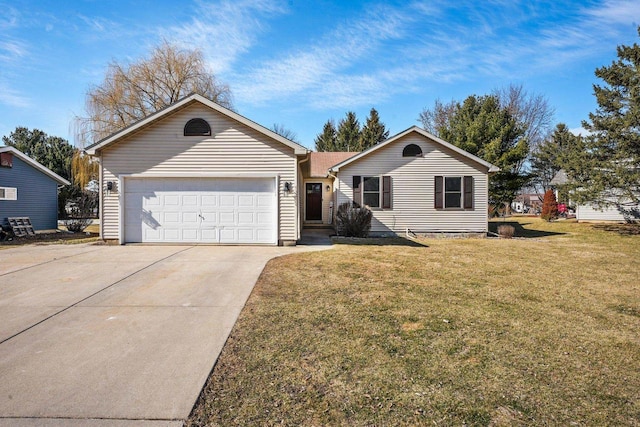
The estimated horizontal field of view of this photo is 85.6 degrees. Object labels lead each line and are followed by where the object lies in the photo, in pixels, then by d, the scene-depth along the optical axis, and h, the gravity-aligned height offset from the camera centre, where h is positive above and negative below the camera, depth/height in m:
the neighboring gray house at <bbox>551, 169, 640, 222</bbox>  20.02 -0.35
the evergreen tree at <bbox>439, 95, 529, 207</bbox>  19.98 +4.20
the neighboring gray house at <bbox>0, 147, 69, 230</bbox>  15.86 +0.90
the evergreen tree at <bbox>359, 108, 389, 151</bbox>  37.59 +8.47
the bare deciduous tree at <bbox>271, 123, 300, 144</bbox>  42.53 +9.62
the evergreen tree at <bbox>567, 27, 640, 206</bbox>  14.98 +3.11
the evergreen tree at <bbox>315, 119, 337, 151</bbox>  42.01 +8.74
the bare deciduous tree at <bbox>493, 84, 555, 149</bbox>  33.97 +10.04
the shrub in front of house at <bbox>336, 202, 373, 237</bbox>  13.73 -0.51
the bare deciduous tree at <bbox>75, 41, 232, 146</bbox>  20.83 +7.62
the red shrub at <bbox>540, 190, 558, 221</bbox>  23.41 +0.09
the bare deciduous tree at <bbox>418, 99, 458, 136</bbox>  33.72 +9.30
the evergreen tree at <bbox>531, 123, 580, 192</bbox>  34.54 +5.44
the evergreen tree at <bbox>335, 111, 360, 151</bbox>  39.98 +8.84
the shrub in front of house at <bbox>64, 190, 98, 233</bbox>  17.95 -0.21
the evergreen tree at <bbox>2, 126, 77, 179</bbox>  32.28 +6.03
